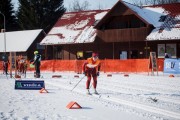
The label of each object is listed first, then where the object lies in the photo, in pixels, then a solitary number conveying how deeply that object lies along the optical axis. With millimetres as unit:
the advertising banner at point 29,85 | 14000
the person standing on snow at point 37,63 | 22094
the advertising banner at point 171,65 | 22359
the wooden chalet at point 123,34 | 31656
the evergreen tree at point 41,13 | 56950
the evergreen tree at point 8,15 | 63156
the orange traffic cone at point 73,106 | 8867
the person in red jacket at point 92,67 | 12758
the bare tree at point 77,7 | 87125
